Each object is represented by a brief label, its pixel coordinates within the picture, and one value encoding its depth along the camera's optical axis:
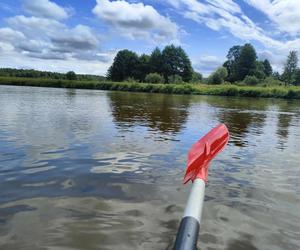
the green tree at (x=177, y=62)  65.47
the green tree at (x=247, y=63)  64.42
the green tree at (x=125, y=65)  67.78
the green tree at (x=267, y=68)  79.18
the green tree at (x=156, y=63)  65.73
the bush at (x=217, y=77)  58.49
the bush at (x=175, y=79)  57.77
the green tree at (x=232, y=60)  67.49
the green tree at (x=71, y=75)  74.41
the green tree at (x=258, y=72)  64.20
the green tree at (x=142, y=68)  67.18
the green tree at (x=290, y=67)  54.78
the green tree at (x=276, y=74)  76.29
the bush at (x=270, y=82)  51.01
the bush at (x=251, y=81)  52.90
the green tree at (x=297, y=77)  59.53
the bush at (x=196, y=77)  68.08
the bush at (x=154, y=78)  57.18
